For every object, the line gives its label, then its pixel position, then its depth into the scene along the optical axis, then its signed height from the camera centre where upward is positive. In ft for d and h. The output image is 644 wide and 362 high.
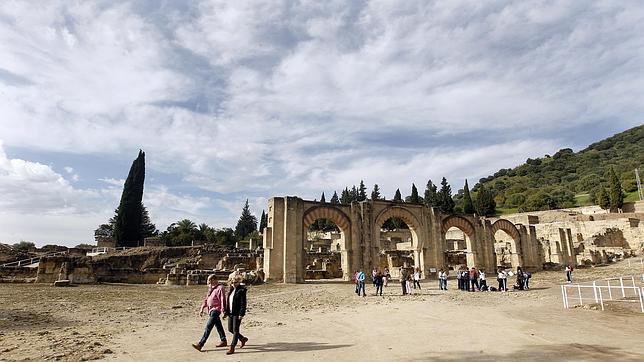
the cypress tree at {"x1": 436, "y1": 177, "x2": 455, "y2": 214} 210.59 +31.63
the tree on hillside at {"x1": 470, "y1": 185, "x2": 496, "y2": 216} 217.77 +27.78
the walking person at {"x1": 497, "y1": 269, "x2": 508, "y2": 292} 52.44 -3.50
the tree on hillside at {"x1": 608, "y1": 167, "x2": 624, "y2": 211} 161.79 +23.38
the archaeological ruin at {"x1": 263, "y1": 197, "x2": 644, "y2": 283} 73.00 +3.71
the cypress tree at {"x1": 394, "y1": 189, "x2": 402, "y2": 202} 231.50 +36.36
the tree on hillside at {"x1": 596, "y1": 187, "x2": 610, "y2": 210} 165.37 +22.20
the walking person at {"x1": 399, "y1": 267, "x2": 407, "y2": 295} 47.15 -2.76
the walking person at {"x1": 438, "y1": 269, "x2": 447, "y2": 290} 54.65 -3.18
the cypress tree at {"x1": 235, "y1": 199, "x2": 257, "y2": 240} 236.73 +23.04
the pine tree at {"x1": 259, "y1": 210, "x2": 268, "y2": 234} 219.82 +22.90
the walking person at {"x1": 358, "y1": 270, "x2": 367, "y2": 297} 46.75 -2.74
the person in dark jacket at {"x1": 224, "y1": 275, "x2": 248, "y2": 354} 18.83 -2.12
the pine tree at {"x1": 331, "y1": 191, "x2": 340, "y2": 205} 268.35 +41.66
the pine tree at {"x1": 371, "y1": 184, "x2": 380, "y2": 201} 253.03 +42.15
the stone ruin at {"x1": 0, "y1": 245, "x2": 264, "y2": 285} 66.54 -1.16
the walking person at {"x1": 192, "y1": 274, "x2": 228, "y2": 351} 18.51 -2.13
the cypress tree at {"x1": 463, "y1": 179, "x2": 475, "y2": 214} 213.05 +27.62
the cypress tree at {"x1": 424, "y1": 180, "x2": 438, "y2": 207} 222.17 +36.00
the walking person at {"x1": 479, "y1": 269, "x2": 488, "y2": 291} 53.26 -3.65
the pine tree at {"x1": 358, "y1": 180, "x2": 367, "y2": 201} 244.01 +41.62
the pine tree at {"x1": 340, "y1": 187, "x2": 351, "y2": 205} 239.09 +38.19
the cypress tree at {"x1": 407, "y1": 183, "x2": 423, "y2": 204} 207.68 +32.96
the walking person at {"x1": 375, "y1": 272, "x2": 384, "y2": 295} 48.04 -2.54
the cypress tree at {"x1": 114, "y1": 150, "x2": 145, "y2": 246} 141.08 +19.80
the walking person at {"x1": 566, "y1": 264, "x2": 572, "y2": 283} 61.41 -2.92
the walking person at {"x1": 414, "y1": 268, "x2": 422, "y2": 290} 55.03 -2.71
